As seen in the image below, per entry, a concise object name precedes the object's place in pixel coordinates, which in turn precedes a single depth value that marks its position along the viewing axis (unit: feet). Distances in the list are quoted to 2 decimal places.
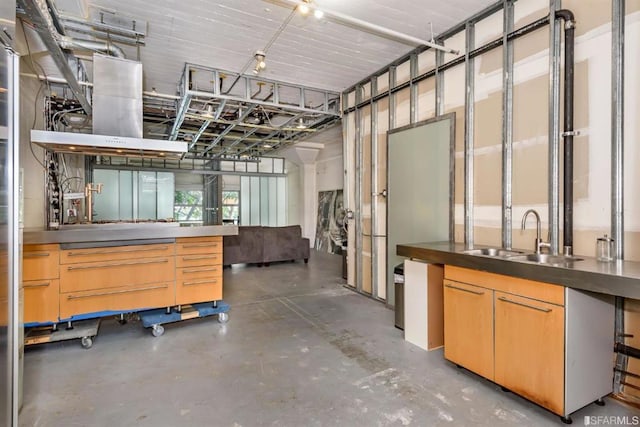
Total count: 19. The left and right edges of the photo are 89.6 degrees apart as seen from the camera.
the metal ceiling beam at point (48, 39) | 7.62
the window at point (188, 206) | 33.78
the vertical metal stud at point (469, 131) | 10.18
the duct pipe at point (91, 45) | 10.16
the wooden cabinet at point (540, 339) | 6.05
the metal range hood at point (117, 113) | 10.91
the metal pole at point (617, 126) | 6.91
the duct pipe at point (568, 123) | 7.61
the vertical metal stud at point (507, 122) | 9.06
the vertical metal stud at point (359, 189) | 15.74
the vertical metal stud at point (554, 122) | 7.94
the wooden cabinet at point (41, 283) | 9.32
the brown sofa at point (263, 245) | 22.02
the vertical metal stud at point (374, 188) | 14.66
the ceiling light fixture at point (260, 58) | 11.89
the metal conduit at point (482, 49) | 8.36
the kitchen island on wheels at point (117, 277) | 9.49
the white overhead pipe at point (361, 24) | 8.50
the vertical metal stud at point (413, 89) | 12.37
